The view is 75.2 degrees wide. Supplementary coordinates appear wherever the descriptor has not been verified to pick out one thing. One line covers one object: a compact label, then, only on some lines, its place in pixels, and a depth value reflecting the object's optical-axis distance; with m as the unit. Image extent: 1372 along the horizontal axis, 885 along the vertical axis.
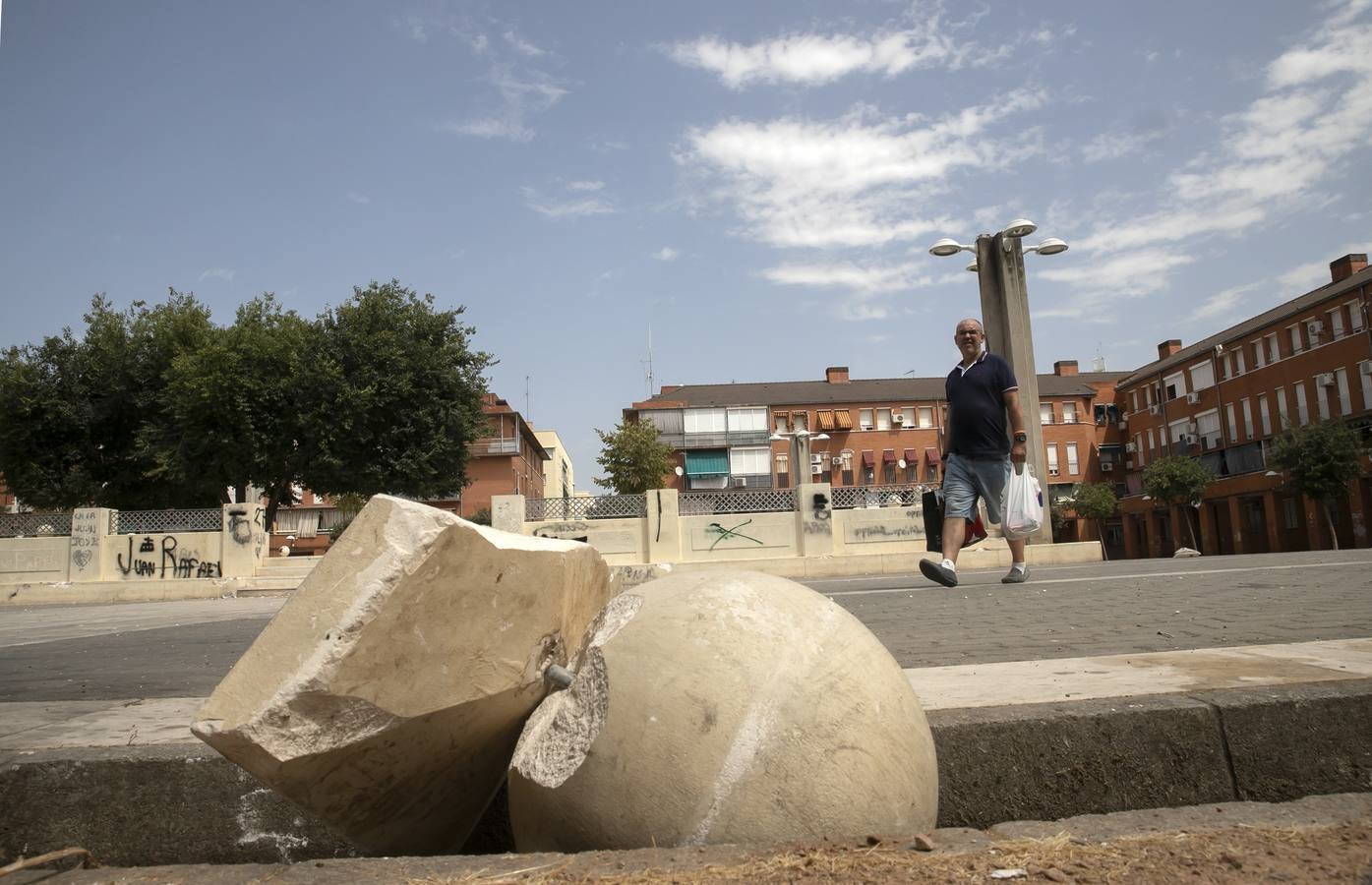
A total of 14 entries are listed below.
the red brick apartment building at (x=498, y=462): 69.31
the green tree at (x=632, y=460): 59.25
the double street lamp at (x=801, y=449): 26.05
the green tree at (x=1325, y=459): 43.34
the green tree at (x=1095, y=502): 60.62
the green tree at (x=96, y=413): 34.34
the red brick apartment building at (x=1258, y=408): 48.84
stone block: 2.19
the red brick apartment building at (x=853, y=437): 75.56
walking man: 8.00
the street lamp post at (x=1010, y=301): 20.17
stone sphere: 2.14
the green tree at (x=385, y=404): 32.31
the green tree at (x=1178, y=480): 52.69
